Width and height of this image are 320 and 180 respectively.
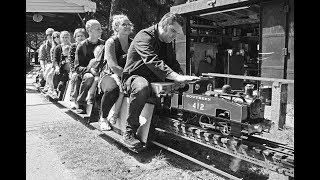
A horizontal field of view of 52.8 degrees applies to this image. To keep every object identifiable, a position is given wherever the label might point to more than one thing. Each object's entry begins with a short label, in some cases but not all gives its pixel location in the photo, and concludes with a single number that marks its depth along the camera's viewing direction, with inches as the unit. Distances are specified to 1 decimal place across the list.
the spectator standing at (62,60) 325.1
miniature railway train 121.6
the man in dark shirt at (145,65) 154.7
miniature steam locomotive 125.6
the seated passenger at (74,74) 261.9
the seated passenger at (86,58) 239.1
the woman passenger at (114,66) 188.5
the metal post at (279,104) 214.2
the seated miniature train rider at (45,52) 395.2
